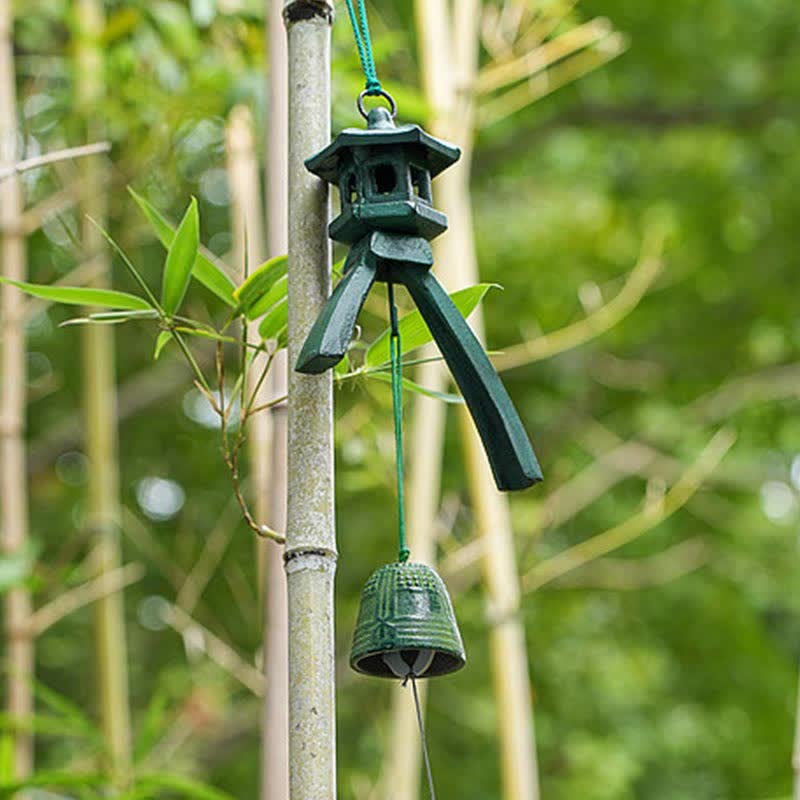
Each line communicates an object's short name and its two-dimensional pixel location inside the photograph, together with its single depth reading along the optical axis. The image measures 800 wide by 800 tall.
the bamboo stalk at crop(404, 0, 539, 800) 2.29
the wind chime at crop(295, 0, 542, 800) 1.73
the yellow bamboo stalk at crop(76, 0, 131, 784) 2.83
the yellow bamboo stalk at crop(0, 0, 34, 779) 2.60
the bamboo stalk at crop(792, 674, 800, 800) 2.06
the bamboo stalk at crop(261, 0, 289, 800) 1.99
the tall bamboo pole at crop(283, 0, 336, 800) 1.71
